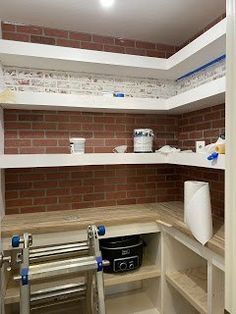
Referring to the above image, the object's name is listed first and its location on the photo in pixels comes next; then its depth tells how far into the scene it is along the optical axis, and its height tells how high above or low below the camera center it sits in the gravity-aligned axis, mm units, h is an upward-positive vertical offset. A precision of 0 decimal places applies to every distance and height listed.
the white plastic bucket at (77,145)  1850 +63
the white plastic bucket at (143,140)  2012 +107
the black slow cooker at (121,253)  1824 -777
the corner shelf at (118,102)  1629 +384
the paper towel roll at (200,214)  1399 -363
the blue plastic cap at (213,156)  1401 -21
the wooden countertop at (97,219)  1626 -498
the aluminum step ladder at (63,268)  1267 -638
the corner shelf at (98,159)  1684 -48
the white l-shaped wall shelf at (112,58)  1625 +711
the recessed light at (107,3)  1635 +1035
